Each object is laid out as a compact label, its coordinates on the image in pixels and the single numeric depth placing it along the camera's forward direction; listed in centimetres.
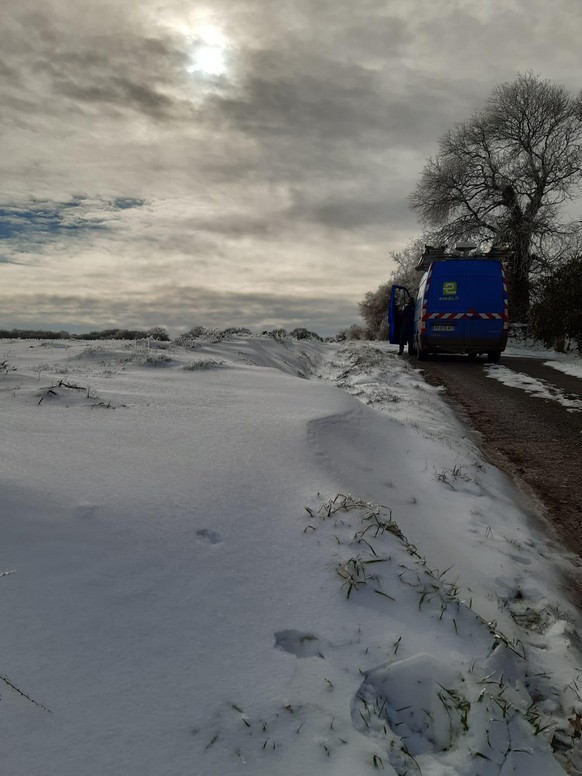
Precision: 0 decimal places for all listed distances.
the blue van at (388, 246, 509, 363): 1399
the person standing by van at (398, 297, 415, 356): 1766
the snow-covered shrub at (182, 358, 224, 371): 655
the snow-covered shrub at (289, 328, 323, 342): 2292
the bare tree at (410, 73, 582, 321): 2470
